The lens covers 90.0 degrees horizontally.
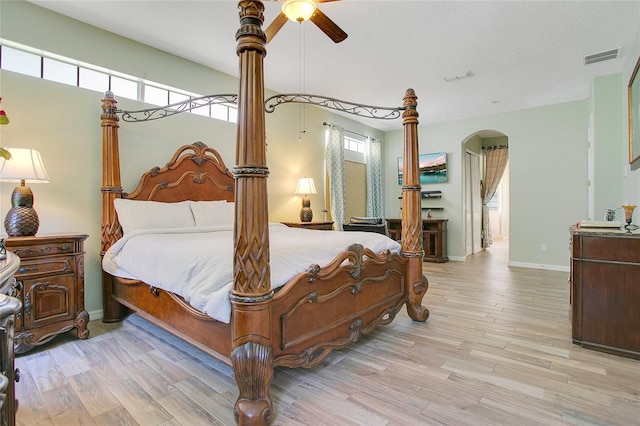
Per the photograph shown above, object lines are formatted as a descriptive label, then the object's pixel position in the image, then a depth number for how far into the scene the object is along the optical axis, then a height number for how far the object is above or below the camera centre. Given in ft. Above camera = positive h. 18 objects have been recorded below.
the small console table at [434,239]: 20.16 -1.82
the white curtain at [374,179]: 22.04 +2.20
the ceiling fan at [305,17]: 6.63 +4.36
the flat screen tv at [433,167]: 21.43 +2.95
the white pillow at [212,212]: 11.09 -0.04
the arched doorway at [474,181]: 22.09 +2.16
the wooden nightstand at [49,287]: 7.48 -1.89
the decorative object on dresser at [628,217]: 8.04 -0.17
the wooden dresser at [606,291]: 7.22 -1.89
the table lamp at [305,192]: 15.96 +0.95
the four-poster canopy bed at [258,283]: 5.01 -1.50
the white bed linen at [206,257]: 5.58 -0.98
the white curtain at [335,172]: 18.66 +2.29
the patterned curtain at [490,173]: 25.38 +3.03
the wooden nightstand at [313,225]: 14.80 -0.67
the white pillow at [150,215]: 9.61 -0.12
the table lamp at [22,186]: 7.61 +0.65
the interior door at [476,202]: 23.65 +0.64
